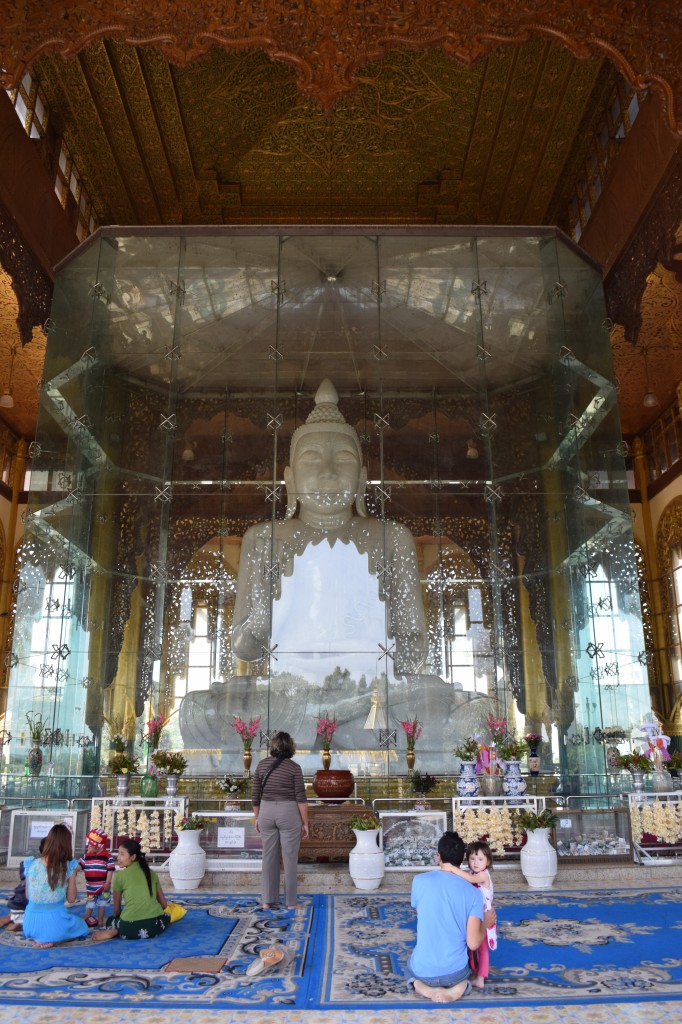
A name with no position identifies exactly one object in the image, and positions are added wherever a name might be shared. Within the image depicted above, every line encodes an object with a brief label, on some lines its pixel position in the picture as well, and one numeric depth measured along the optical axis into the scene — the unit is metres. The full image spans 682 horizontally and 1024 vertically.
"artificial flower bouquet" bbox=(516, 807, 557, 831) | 4.73
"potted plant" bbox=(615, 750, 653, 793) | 5.51
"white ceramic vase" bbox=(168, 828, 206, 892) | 4.65
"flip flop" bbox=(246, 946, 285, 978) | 2.99
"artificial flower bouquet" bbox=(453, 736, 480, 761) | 5.70
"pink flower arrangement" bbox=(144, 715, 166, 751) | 6.45
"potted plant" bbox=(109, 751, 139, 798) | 5.45
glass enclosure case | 6.66
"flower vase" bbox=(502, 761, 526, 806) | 5.36
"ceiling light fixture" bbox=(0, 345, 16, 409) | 9.73
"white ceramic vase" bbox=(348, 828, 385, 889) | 4.64
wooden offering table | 5.07
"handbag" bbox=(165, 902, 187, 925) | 3.80
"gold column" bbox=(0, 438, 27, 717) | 11.17
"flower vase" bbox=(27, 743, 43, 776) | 5.97
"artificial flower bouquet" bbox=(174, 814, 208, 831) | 4.76
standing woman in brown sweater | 4.17
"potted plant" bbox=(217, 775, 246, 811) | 5.82
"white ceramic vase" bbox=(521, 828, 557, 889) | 4.68
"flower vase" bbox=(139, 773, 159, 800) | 5.52
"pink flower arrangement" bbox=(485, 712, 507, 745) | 6.48
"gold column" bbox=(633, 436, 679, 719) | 11.00
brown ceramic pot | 5.49
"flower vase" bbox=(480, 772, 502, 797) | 5.54
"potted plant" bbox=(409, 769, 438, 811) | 5.87
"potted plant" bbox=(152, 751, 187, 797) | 5.41
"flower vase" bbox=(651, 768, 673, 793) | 5.54
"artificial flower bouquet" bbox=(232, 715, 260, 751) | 6.34
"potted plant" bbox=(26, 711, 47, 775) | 5.99
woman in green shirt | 3.54
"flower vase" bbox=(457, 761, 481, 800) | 5.33
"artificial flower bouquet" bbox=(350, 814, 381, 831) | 4.67
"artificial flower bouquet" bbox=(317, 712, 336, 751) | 6.26
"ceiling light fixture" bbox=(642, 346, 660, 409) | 9.73
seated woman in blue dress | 3.42
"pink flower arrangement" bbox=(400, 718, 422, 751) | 6.49
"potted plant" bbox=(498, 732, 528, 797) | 5.37
